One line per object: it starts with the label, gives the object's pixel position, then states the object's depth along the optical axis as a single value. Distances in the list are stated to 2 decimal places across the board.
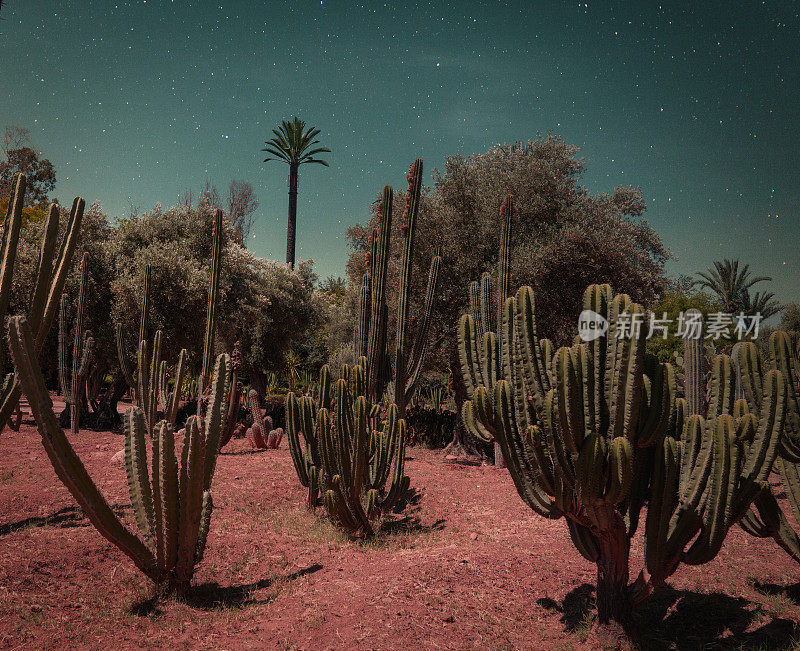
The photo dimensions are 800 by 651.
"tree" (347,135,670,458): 11.72
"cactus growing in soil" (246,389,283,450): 12.01
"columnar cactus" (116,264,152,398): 11.53
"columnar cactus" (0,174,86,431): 4.86
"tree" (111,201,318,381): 13.33
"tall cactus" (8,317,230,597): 4.40
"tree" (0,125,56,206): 27.20
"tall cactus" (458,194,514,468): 4.74
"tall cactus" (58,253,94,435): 12.07
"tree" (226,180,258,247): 37.53
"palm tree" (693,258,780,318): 38.56
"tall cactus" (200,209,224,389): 10.35
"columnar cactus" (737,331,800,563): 4.31
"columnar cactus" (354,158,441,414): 8.84
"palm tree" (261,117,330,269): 29.87
